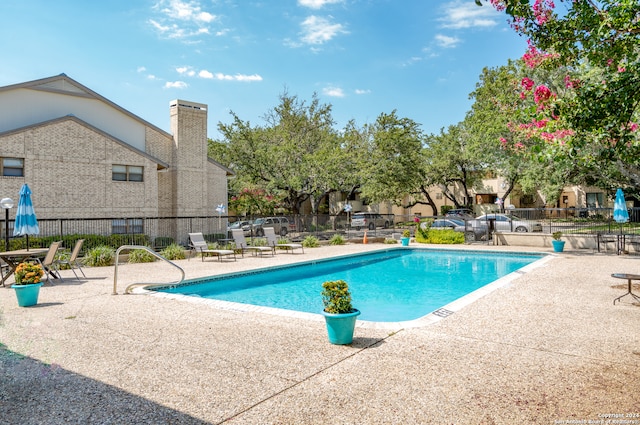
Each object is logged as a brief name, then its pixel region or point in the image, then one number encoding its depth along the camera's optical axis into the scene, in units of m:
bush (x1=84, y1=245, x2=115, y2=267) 15.17
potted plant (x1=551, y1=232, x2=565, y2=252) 18.75
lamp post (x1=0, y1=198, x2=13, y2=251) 12.81
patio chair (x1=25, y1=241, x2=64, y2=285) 11.05
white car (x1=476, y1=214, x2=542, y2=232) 28.12
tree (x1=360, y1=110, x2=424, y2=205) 34.38
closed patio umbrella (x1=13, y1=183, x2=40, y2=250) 11.66
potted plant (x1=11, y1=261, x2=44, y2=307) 8.16
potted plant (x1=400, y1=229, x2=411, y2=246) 23.25
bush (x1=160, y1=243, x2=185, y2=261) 17.27
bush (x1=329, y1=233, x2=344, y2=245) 24.72
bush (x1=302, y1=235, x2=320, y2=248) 23.08
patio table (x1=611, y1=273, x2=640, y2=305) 7.82
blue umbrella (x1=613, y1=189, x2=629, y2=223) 16.55
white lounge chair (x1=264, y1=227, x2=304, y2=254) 19.78
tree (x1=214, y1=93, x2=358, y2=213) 33.06
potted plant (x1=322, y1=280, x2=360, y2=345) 5.58
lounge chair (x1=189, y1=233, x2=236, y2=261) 16.78
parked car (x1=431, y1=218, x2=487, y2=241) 24.36
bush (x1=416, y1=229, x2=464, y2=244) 24.03
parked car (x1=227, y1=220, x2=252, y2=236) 31.34
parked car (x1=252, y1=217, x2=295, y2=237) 30.33
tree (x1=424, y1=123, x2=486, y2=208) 44.72
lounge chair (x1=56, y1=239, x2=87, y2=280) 11.97
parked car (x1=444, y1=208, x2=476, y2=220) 46.00
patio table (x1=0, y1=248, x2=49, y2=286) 10.50
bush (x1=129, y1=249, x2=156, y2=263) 16.06
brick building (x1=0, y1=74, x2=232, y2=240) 19.30
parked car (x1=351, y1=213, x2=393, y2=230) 34.59
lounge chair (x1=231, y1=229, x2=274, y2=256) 18.50
